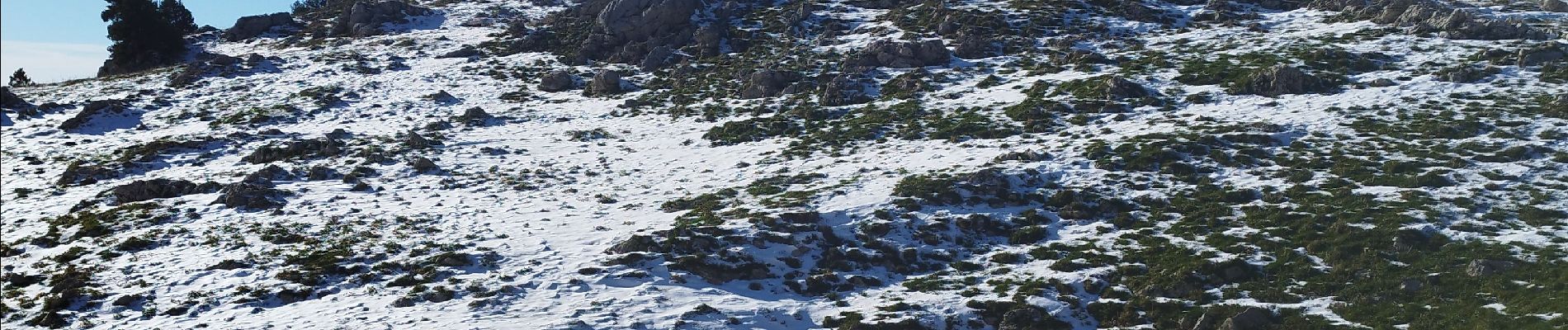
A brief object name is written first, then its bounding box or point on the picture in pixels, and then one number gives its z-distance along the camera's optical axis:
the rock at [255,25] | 68.31
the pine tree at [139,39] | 60.16
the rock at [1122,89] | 40.41
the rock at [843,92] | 45.03
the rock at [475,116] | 45.94
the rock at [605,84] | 50.53
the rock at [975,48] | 50.75
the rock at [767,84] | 47.78
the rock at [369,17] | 67.06
